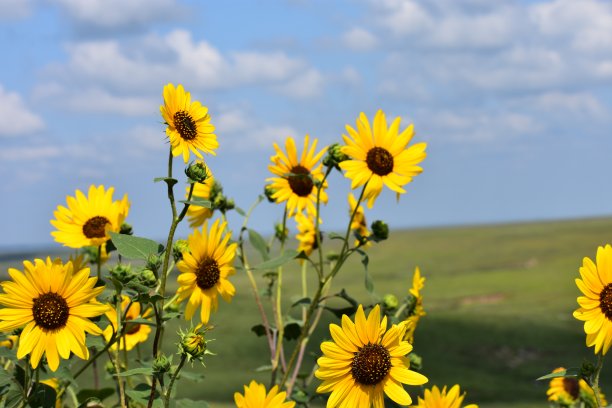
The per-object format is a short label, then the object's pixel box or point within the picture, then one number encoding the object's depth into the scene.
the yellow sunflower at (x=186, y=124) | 2.03
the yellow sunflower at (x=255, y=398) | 2.08
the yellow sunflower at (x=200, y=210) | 3.07
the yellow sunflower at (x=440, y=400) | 2.31
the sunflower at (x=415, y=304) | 2.72
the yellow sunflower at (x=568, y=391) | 3.21
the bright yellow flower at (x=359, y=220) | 3.29
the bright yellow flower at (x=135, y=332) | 3.05
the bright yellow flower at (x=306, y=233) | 3.34
